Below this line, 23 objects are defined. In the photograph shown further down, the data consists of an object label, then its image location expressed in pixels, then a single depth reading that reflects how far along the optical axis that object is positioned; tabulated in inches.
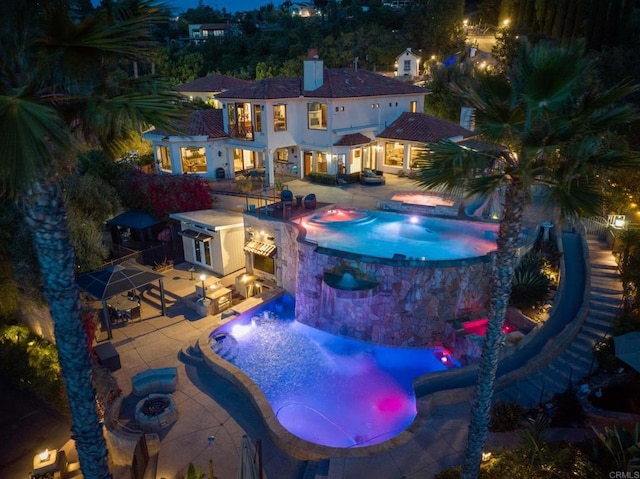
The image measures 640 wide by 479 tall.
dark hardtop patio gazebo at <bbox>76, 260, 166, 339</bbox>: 674.8
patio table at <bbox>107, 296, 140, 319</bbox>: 739.4
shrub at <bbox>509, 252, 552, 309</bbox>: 669.9
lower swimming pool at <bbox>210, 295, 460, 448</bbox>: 542.0
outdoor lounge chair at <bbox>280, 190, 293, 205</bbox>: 894.4
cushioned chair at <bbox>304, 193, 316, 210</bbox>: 924.6
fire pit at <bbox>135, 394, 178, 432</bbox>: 505.0
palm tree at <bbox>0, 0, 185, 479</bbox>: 213.0
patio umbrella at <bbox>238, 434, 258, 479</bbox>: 330.6
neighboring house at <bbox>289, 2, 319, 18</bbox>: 5049.2
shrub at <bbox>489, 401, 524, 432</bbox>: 458.6
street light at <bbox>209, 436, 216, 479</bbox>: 453.1
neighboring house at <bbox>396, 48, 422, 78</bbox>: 2007.9
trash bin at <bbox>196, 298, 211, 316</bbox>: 776.3
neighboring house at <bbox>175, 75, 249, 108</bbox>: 1642.5
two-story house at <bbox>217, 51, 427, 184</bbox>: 1186.0
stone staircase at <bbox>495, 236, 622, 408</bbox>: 509.4
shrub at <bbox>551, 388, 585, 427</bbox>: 459.8
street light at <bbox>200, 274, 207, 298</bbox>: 788.0
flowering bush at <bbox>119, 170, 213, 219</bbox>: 997.2
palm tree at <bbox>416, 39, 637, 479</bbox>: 265.7
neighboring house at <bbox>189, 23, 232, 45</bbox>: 3540.8
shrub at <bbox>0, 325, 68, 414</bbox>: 580.4
